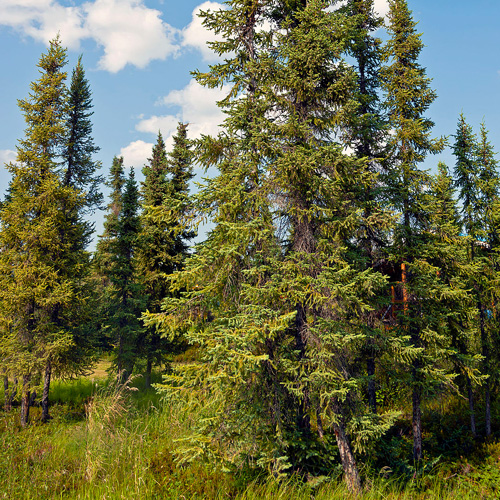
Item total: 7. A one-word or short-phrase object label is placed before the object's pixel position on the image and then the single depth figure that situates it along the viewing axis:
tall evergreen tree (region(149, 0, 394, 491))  7.02
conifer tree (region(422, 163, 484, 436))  12.05
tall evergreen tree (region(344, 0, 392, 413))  9.30
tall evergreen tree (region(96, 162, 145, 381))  18.91
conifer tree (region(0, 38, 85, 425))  15.13
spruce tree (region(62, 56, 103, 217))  18.52
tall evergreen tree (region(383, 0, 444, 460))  11.97
